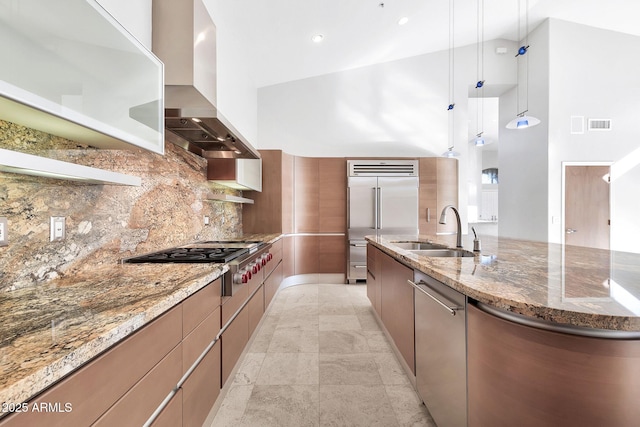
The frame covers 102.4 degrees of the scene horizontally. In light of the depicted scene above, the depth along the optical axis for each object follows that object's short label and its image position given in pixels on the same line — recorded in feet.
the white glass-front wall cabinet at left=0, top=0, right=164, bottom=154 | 2.43
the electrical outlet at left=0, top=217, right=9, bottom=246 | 3.25
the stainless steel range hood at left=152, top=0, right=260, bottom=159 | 5.04
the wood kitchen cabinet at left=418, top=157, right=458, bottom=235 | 14.82
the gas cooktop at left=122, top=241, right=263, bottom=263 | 5.23
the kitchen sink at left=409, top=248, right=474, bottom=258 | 6.55
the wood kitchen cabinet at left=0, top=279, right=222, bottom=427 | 1.96
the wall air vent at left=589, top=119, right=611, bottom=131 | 14.87
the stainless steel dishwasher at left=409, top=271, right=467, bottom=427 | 3.65
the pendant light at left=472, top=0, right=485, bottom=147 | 13.79
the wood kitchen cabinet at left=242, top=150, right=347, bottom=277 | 14.64
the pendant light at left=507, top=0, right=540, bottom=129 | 10.04
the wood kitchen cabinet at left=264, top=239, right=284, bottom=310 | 9.64
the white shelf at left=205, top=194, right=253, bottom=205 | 8.59
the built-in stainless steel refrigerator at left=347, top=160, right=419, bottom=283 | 14.47
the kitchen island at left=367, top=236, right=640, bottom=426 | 2.42
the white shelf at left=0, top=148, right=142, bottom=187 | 2.32
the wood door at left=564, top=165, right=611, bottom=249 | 14.67
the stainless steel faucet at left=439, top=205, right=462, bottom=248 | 6.81
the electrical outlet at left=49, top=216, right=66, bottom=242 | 3.88
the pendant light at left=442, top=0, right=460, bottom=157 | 16.01
